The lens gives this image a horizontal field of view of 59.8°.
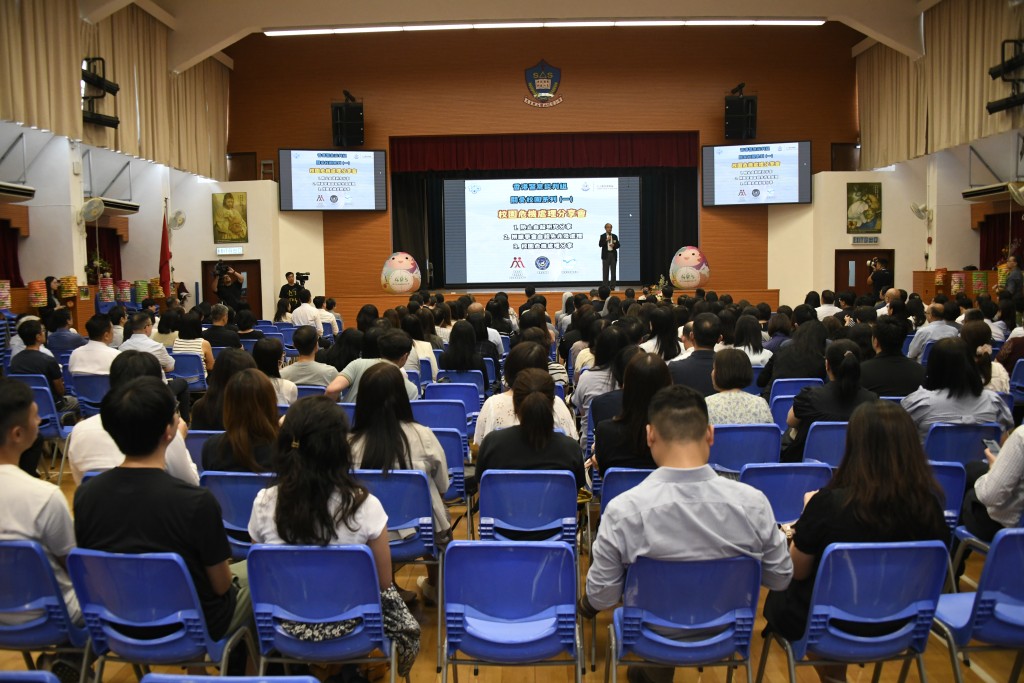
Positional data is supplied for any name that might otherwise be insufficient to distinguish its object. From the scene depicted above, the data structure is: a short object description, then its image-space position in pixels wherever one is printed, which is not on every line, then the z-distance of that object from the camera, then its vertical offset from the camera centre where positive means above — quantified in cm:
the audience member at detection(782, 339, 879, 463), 455 -55
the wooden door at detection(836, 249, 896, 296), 1672 +34
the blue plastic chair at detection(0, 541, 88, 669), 266 -94
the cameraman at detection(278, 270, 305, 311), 1515 +6
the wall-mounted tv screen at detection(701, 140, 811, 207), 1656 +216
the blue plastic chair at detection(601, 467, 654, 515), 351 -75
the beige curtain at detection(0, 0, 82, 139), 1060 +296
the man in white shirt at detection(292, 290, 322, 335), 1191 -28
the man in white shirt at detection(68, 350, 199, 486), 380 -65
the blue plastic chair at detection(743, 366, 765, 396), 680 -76
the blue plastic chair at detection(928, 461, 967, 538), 362 -81
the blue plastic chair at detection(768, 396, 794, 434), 529 -71
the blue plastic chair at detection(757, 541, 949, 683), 256 -92
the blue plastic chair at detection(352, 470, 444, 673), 349 -85
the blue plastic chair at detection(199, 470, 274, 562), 343 -78
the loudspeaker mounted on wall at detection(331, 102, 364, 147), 1664 +322
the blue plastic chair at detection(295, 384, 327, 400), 563 -60
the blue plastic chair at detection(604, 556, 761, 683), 255 -94
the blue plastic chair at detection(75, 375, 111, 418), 670 -67
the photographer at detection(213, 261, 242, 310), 1509 +18
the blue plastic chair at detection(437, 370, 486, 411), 655 -62
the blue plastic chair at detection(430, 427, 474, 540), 446 -86
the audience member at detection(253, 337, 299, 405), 499 -38
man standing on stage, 1681 +72
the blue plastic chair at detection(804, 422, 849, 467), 432 -76
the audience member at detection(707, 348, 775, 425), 447 -55
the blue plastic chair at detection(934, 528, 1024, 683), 269 -101
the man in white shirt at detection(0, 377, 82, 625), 278 -64
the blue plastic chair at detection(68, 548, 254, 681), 256 -92
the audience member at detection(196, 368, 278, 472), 366 -54
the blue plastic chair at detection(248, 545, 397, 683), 262 -90
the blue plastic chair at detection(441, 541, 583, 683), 262 -94
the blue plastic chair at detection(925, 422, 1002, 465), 426 -75
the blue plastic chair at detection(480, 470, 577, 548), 353 -85
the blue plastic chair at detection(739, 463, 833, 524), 366 -81
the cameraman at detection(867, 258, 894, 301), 1473 +13
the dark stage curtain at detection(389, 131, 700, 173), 1745 +276
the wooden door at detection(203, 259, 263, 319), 1695 +33
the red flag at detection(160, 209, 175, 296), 1573 +57
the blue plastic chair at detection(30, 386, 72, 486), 616 -83
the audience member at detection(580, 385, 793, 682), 252 -64
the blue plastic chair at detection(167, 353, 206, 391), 777 -64
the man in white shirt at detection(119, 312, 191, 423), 698 -39
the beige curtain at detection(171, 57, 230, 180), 1560 +332
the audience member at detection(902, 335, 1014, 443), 442 -55
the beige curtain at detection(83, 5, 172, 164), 1302 +343
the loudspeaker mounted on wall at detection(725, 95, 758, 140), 1661 +320
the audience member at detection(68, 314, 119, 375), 687 -45
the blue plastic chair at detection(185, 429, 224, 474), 427 -70
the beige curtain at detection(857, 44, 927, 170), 1530 +324
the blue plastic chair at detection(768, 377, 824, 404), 579 -63
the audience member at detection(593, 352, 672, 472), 382 -58
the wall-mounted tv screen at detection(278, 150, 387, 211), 1673 +217
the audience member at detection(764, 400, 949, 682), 263 -64
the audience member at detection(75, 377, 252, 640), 264 -62
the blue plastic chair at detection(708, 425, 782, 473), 423 -75
